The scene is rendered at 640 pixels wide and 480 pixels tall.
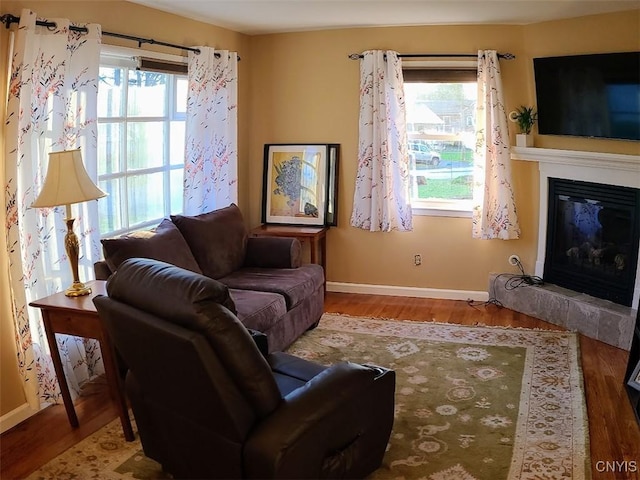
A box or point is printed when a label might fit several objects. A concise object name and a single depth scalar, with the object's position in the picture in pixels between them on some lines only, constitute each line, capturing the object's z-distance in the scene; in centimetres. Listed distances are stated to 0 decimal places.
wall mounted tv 429
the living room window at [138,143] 417
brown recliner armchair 214
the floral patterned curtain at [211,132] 476
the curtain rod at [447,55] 511
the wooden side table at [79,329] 306
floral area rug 287
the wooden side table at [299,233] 541
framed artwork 566
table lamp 311
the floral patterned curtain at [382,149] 530
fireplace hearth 439
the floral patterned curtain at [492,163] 509
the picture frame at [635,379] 346
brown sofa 371
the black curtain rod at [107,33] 312
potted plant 505
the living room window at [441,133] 532
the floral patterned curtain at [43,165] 317
